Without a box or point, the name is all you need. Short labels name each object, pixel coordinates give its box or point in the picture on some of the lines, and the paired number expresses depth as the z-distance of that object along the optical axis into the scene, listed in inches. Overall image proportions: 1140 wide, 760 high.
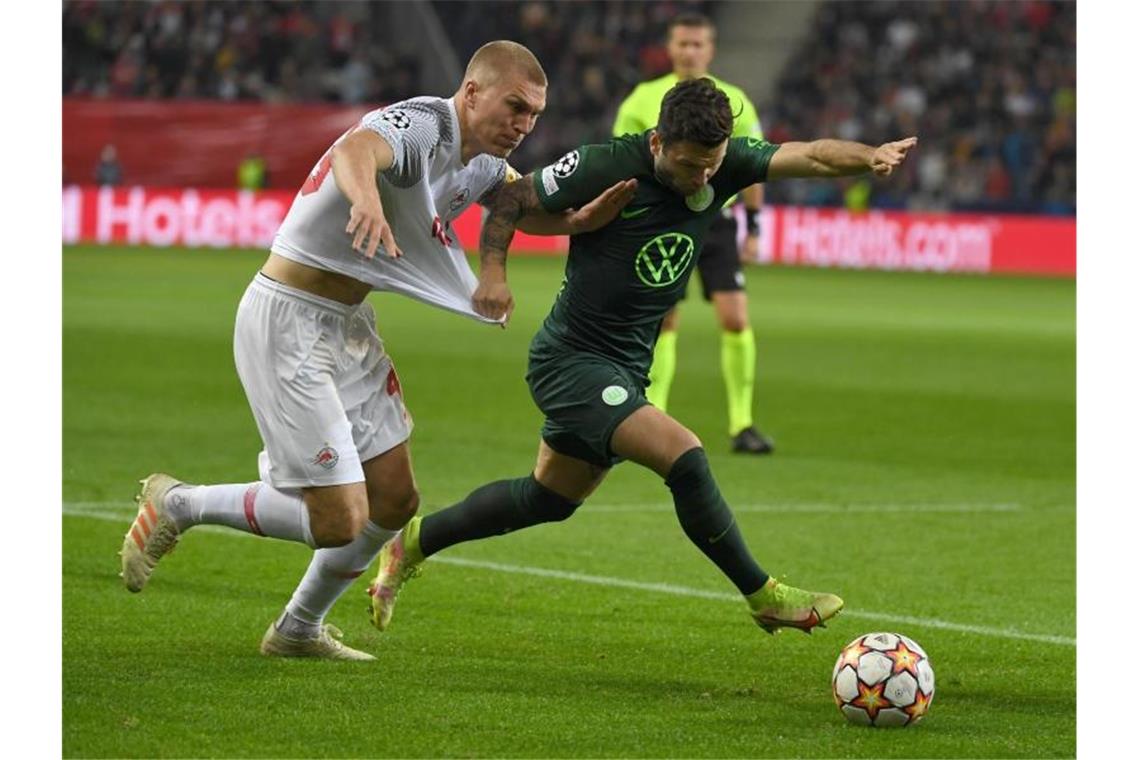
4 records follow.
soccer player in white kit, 454.3
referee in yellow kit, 887.1
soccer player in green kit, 462.9
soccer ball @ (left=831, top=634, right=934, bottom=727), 421.1
